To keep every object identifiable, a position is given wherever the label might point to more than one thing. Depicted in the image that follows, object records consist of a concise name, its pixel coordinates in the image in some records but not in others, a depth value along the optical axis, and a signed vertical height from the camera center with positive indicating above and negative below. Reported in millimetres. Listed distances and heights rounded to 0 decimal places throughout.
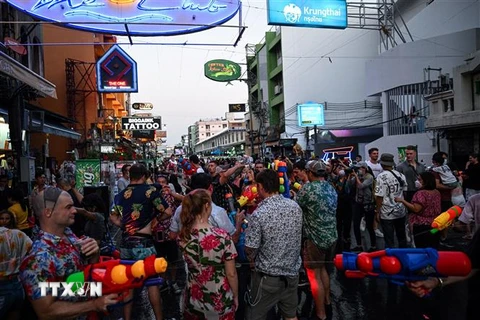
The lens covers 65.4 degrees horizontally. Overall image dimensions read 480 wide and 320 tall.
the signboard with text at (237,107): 52312 +7363
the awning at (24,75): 5909 +1649
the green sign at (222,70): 32312 +7829
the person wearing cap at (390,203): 5859 -778
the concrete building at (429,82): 14055 +3744
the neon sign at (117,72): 15865 +3994
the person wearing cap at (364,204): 7281 -967
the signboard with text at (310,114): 32562 +3738
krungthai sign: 16156 +6353
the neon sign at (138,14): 7000 +2885
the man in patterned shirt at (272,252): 3344 -847
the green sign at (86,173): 10844 -239
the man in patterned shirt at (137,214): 4254 -597
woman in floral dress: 3008 -853
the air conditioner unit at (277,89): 38928 +7273
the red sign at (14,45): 8008 +2758
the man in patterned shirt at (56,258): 2160 -573
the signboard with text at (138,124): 28266 +2996
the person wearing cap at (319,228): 4363 -843
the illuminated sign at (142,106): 53094 +8431
